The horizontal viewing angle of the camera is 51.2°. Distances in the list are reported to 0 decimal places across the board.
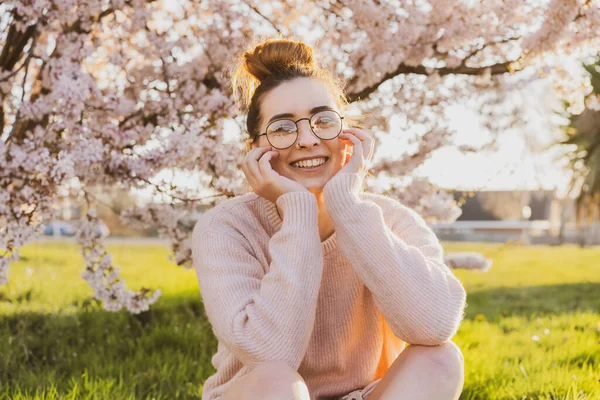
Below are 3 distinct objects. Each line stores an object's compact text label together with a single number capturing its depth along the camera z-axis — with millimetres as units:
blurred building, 39406
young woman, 1921
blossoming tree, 3363
